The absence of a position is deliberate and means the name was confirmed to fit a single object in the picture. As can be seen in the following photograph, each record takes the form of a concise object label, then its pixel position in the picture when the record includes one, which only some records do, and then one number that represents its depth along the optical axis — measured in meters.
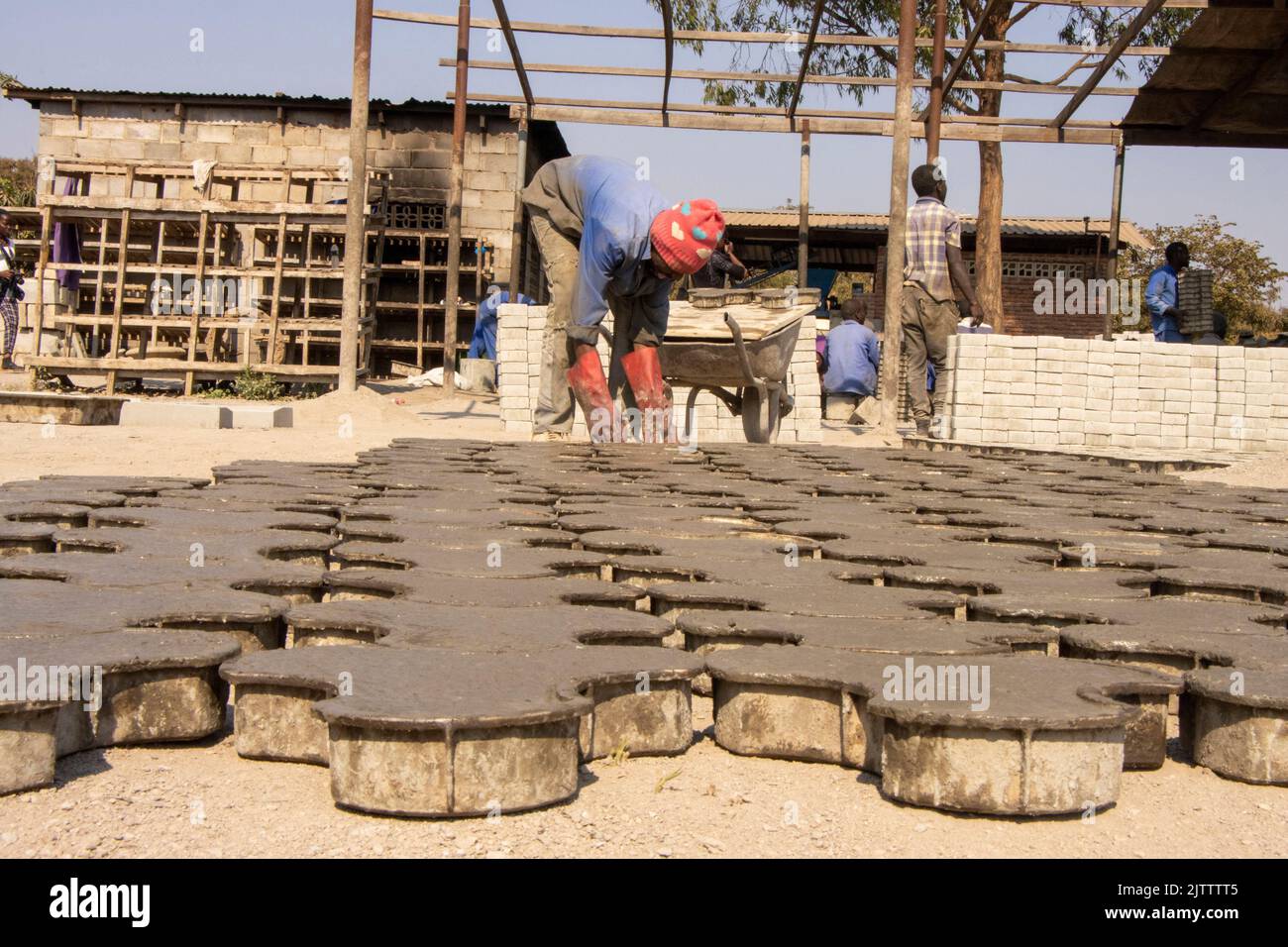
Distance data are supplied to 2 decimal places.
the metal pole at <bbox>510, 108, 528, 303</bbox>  13.27
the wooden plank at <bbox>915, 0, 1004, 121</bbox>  11.37
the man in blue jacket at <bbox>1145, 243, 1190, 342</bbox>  11.73
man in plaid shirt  9.38
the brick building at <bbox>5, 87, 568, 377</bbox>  16.31
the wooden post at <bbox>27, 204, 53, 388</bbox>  13.08
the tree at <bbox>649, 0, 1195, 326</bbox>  19.47
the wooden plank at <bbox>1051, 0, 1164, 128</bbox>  9.95
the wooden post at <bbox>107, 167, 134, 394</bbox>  12.91
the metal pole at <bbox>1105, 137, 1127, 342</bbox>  13.46
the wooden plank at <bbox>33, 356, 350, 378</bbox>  12.51
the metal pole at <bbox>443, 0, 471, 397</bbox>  12.41
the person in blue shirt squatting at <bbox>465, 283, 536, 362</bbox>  15.36
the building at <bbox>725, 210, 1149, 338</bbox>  23.12
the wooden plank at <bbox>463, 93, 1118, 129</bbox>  13.05
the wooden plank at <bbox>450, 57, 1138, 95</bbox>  12.44
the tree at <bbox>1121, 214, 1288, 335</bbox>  28.69
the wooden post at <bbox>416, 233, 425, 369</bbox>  16.42
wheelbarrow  7.98
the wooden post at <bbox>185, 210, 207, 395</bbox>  12.66
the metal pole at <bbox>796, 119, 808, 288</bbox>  13.82
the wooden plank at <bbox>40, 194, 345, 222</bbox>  13.12
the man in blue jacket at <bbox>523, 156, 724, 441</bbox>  6.45
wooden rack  12.89
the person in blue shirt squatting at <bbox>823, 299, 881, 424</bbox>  13.09
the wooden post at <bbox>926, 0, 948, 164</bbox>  12.02
